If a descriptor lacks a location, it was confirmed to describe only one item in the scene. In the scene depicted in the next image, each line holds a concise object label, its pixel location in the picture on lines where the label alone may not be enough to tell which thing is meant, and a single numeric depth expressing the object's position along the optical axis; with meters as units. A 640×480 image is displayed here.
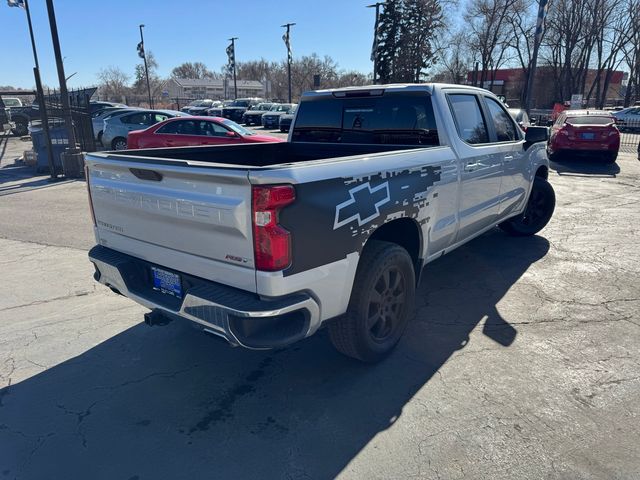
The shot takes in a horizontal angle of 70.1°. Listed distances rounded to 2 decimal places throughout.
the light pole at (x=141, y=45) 46.44
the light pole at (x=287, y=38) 44.03
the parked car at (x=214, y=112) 34.08
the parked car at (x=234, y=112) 37.50
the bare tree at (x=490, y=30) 48.88
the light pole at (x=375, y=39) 29.77
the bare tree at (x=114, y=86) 84.75
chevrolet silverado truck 2.49
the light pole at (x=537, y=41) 17.78
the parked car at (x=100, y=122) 16.75
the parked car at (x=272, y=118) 31.70
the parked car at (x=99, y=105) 23.16
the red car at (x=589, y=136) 13.85
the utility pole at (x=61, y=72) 11.23
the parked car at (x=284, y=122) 29.05
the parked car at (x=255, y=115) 34.81
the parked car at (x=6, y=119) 22.83
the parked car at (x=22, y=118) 27.19
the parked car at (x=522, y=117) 17.47
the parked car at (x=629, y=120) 28.00
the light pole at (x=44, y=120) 11.72
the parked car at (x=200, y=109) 35.69
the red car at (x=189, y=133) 12.62
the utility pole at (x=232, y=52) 54.31
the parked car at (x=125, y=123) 15.73
